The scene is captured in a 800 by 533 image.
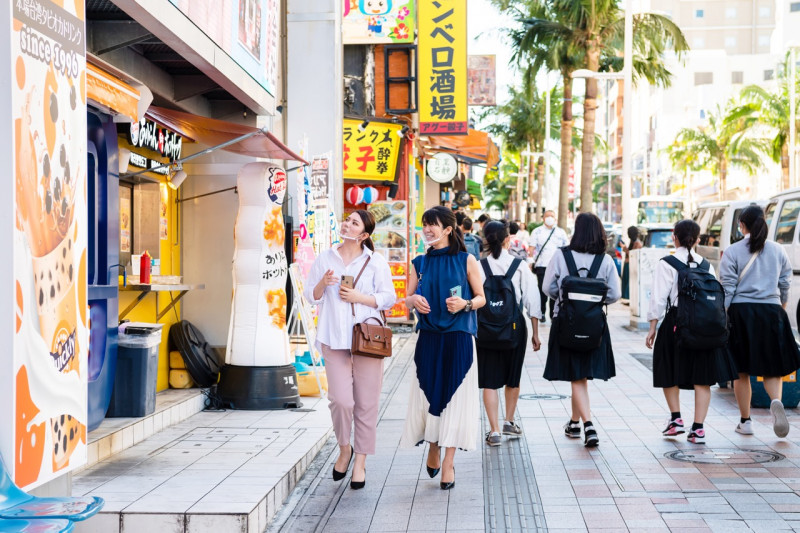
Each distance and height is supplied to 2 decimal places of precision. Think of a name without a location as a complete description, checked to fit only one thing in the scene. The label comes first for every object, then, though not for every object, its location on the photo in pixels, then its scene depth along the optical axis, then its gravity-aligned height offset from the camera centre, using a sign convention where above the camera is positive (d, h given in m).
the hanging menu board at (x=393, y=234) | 19.34 +0.32
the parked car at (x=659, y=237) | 27.89 +0.39
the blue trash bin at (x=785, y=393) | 10.51 -1.38
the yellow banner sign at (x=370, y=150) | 18.22 +1.72
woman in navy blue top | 7.26 -0.64
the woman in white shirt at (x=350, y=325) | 7.40 -0.51
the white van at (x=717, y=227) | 22.92 +0.56
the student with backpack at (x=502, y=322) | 8.70 -0.57
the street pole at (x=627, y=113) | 26.47 +3.62
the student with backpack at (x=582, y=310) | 8.70 -0.47
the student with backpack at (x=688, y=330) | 8.73 -0.64
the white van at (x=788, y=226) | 16.31 +0.43
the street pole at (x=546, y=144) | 58.47 +5.96
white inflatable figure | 10.37 -0.28
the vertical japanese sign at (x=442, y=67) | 20.22 +3.49
